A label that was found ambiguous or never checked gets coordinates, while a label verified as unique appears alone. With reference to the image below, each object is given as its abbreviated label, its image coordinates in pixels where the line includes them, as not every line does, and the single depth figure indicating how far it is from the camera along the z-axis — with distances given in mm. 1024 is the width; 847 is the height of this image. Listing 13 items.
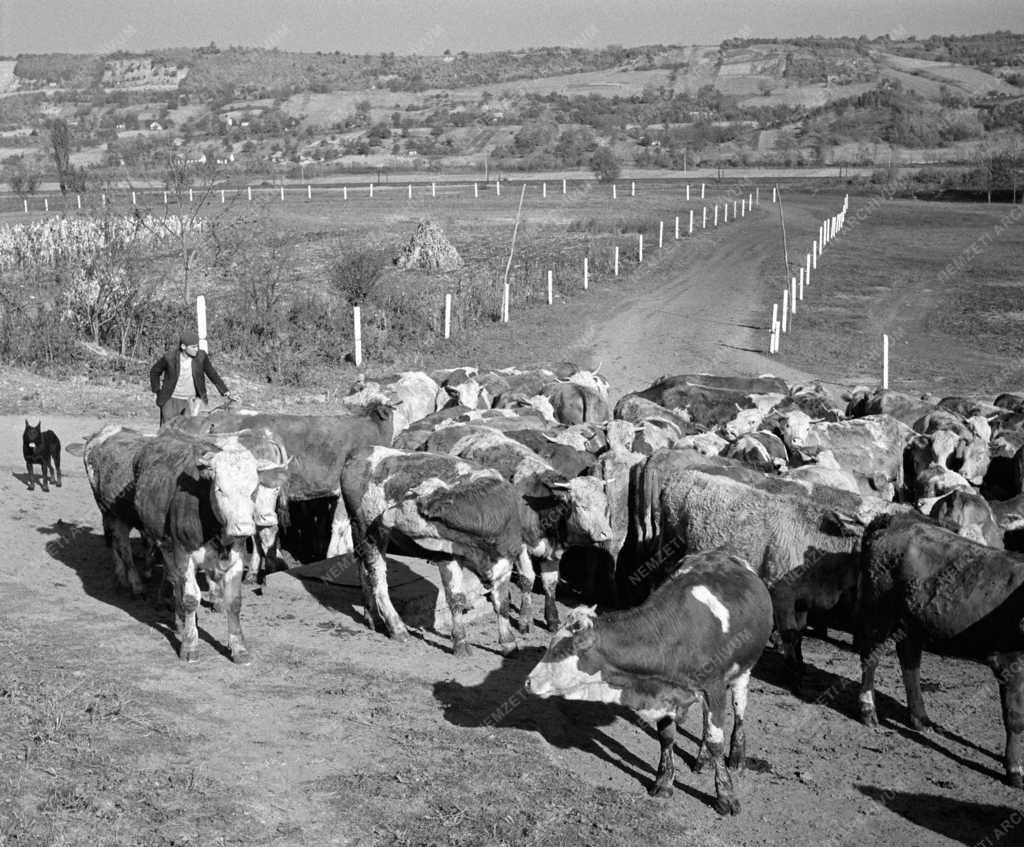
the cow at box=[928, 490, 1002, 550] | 11031
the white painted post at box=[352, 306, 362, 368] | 23281
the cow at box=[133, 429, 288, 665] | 9617
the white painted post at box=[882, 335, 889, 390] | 22656
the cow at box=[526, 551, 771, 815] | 7980
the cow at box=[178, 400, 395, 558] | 13305
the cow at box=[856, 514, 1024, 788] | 8820
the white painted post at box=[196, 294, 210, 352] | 20703
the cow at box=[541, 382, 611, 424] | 17078
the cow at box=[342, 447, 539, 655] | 10617
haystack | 34781
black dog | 14812
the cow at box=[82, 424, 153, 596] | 11102
